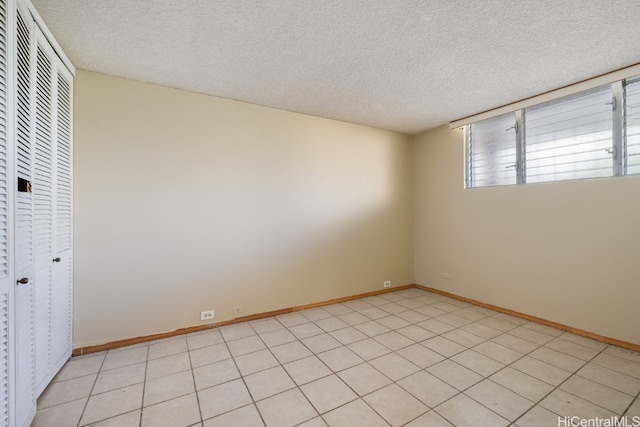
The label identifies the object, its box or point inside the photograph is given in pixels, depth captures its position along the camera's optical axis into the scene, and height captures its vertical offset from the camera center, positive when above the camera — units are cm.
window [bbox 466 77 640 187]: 250 +84
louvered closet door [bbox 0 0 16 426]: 125 -17
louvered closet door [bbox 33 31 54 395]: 171 +3
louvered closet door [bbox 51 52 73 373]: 200 -7
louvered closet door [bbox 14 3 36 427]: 142 -12
